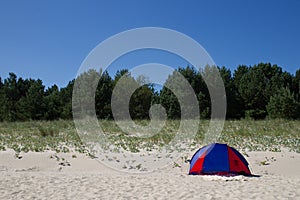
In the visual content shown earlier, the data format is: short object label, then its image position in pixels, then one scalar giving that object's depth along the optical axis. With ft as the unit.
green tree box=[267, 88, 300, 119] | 124.63
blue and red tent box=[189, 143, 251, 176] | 29.94
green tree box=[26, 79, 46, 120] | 137.90
